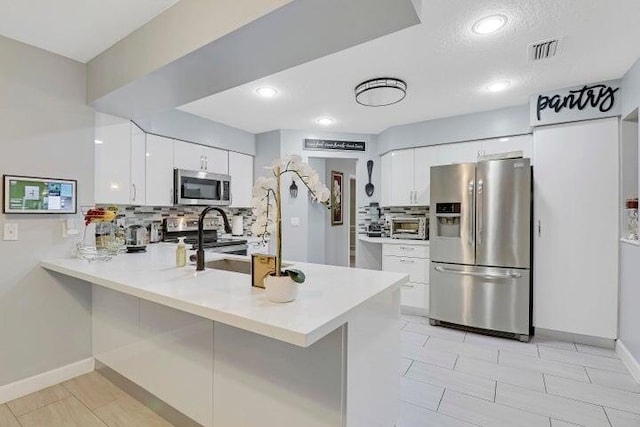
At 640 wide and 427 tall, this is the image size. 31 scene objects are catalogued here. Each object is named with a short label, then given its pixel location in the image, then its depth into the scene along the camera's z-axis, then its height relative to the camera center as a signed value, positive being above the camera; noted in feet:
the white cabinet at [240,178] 14.32 +1.51
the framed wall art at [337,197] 19.52 +0.90
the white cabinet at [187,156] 12.01 +2.13
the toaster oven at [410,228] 13.21 -0.70
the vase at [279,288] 4.10 -1.01
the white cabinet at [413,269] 12.22 -2.29
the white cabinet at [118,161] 8.94 +1.47
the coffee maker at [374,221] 14.93 -0.48
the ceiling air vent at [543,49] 7.04 +3.79
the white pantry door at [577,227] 9.21 -0.44
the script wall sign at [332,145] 14.48 +3.09
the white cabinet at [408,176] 13.24 +1.55
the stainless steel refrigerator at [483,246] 10.02 -1.13
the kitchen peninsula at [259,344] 4.01 -2.11
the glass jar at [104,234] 7.90 -0.64
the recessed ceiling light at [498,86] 9.30 +3.82
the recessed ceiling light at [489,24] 6.16 +3.80
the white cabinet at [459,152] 12.20 +2.36
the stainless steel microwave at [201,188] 11.83 +0.88
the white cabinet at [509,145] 11.27 +2.47
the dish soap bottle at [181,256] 6.45 -0.95
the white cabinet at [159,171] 11.00 +1.40
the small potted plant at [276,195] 4.48 +0.23
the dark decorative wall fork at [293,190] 14.57 +0.95
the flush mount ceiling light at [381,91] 8.91 +3.47
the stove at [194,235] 12.15 -1.07
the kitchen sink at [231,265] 7.64 -1.36
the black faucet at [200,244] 6.05 -0.67
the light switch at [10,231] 6.73 -0.49
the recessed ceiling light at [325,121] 12.76 +3.75
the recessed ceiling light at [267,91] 9.85 +3.81
